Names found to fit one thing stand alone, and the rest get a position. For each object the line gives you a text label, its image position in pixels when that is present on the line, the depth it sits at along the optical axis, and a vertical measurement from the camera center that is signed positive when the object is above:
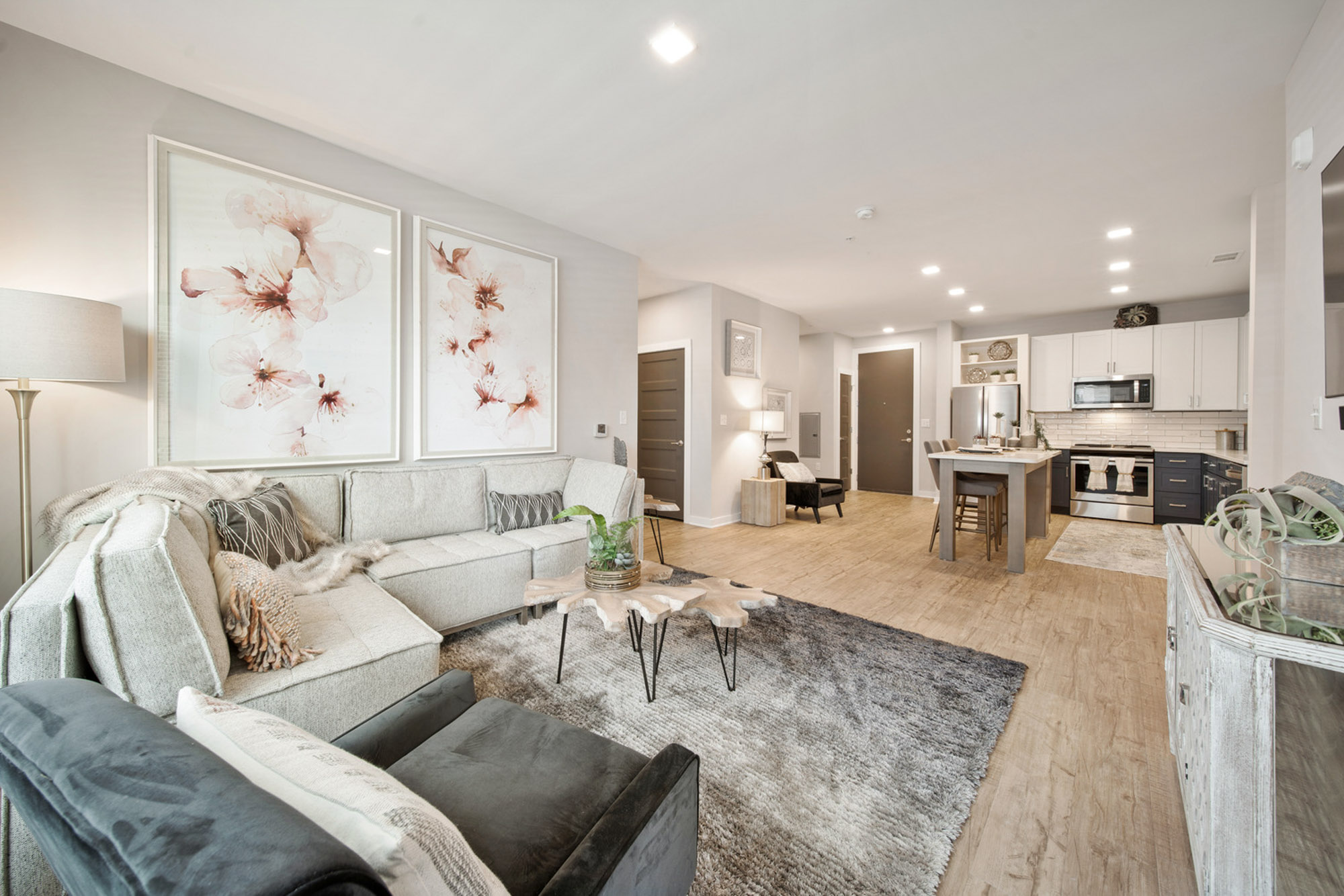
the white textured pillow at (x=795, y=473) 6.08 -0.34
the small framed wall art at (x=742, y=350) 5.74 +1.08
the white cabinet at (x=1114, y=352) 6.08 +1.14
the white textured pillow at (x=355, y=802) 0.48 -0.37
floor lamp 1.71 +0.34
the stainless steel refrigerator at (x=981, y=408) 6.82 +0.51
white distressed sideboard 0.87 -0.56
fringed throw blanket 2.03 -0.26
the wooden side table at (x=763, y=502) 5.69 -0.65
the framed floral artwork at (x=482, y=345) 3.29 +0.68
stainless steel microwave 6.04 +0.65
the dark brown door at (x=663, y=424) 5.88 +0.22
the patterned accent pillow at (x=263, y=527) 2.18 -0.37
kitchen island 3.90 -0.39
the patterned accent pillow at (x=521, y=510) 3.27 -0.44
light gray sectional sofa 1.22 -0.56
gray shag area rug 1.38 -1.06
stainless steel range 5.74 -0.42
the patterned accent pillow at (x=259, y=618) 1.56 -0.55
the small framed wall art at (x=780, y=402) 6.42 +0.54
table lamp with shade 5.95 +0.26
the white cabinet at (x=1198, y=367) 5.57 +0.89
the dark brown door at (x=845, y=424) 8.52 +0.33
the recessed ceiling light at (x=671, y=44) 2.02 +1.62
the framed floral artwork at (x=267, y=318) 2.41 +0.65
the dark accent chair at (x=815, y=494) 5.88 -0.58
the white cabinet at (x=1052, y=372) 6.57 +0.95
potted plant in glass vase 2.16 -0.49
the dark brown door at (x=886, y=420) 8.06 +0.40
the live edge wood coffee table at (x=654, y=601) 1.94 -0.63
